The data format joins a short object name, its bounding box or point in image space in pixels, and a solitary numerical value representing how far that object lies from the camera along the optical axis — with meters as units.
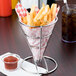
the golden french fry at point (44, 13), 1.07
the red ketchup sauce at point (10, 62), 1.14
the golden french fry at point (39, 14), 1.07
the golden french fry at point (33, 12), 1.10
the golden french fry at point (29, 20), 1.05
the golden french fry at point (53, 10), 1.09
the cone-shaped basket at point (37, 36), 1.06
